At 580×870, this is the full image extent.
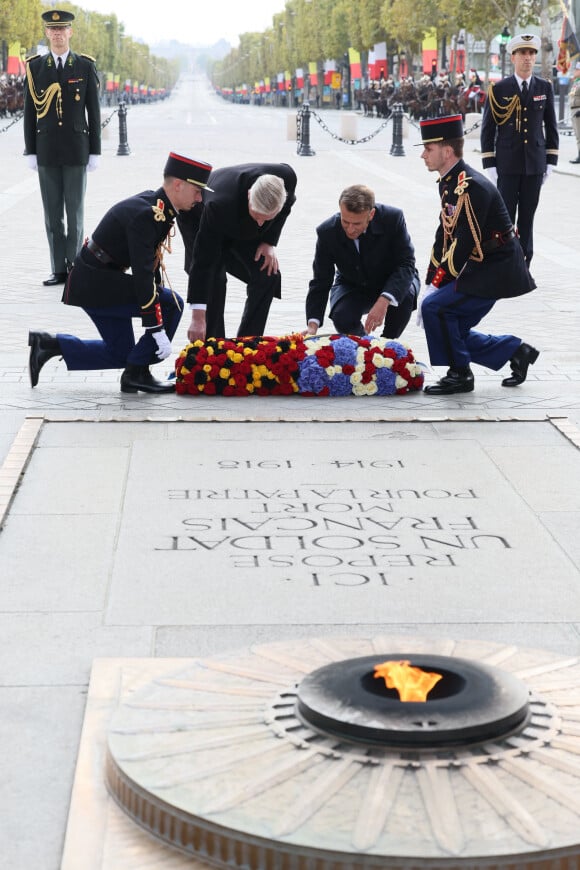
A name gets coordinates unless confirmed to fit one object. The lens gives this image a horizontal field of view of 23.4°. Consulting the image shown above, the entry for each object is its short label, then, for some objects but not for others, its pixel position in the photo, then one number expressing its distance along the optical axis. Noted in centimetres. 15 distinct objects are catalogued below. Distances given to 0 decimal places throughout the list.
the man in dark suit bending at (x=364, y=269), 740
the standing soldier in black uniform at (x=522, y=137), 1134
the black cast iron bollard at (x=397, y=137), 2995
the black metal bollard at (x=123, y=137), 2961
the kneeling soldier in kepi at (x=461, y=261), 704
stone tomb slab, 421
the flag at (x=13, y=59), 7238
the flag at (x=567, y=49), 3075
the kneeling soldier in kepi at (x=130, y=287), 680
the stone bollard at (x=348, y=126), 3675
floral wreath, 729
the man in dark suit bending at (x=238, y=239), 725
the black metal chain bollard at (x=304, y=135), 2958
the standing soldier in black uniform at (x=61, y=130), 1091
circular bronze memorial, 257
